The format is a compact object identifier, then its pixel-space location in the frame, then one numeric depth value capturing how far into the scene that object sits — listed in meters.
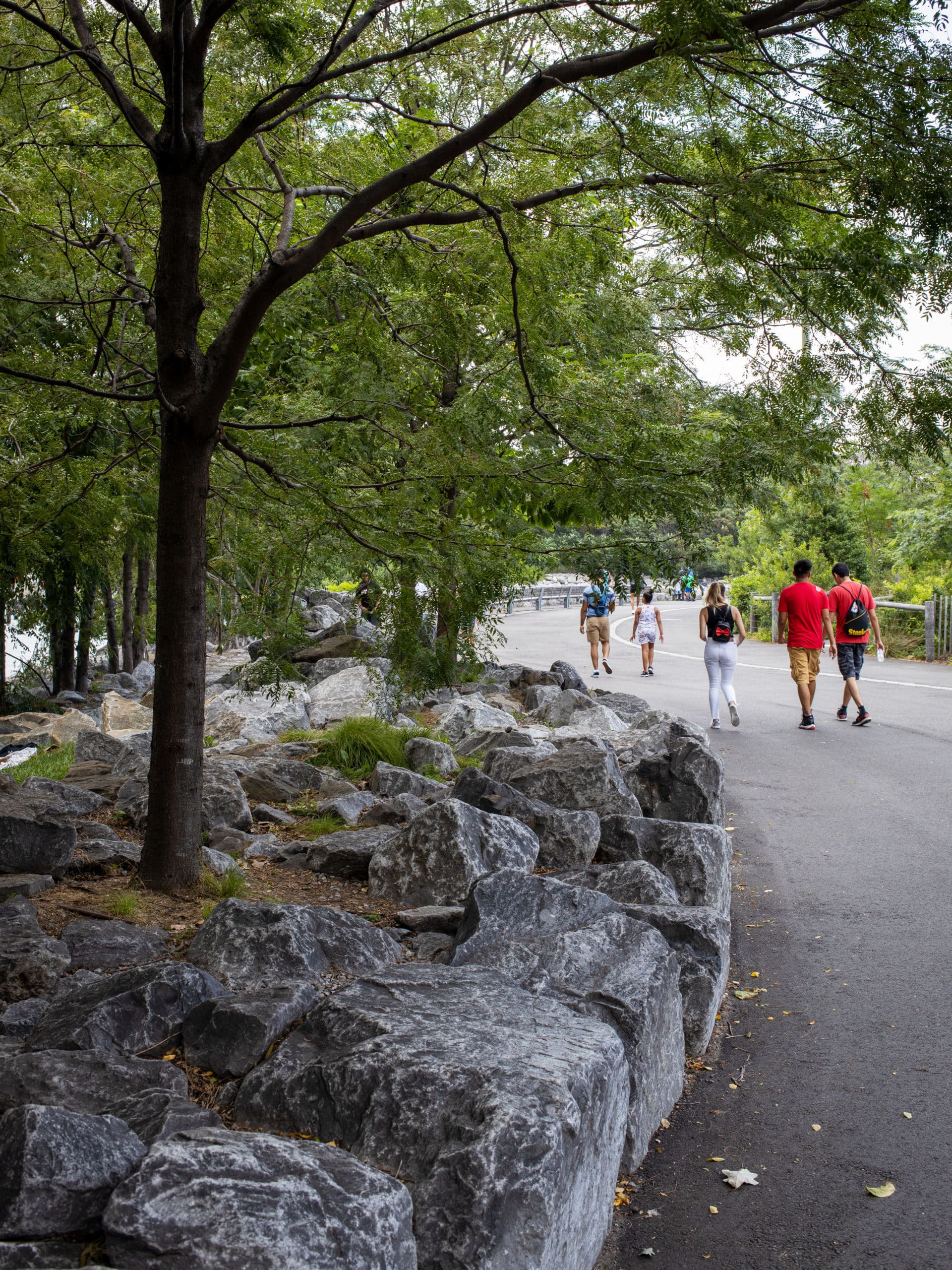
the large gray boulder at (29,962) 3.92
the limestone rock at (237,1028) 3.39
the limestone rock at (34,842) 5.29
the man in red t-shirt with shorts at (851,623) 12.90
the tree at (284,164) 4.63
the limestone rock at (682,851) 5.79
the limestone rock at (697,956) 4.48
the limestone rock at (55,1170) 2.31
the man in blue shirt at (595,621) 17.98
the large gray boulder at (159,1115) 2.71
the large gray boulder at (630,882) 5.20
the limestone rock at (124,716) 12.31
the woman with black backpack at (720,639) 12.78
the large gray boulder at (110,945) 4.25
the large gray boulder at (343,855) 5.92
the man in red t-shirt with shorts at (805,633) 12.59
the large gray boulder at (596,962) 3.69
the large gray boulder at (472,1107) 2.60
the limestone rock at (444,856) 5.42
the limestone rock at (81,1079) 2.93
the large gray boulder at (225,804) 6.68
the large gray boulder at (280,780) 7.76
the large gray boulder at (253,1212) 2.16
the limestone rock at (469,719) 11.08
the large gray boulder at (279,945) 4.09
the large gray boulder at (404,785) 7.76
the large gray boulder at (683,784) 7.54
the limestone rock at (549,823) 6.14
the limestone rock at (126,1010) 3.40
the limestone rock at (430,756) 9.03
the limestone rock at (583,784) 6.98
